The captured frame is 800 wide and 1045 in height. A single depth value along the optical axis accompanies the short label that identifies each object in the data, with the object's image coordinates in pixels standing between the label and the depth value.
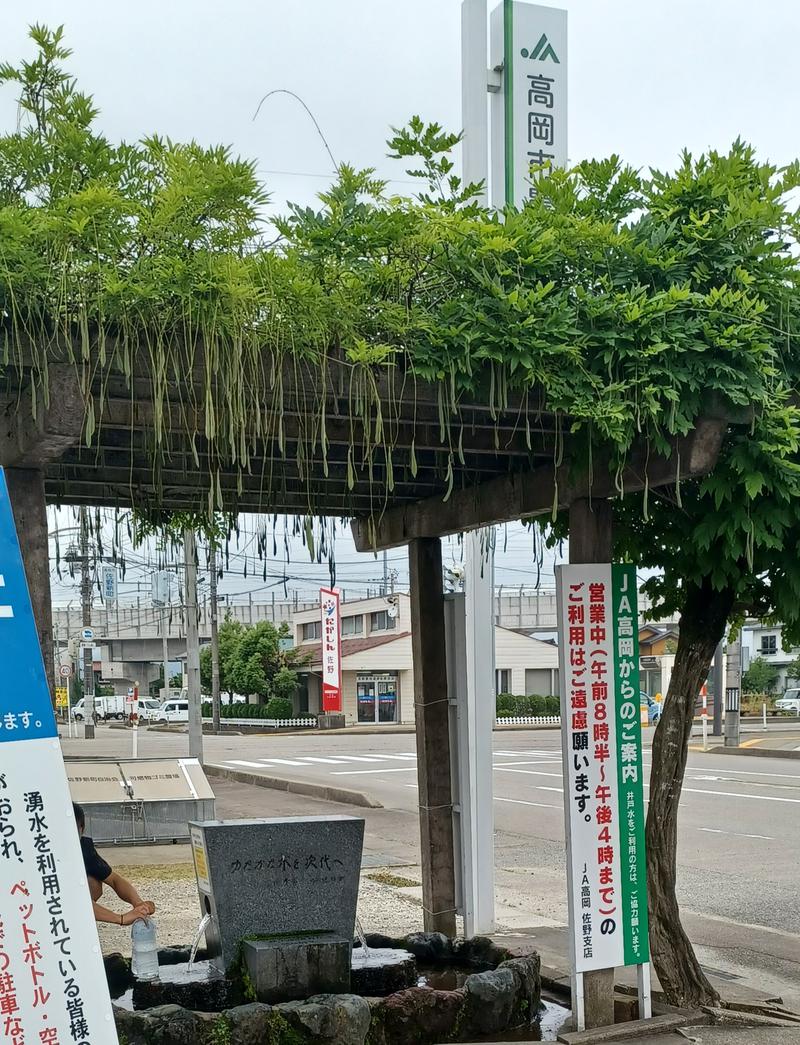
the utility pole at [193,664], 22.59
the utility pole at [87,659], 43.19
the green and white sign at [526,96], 8.89
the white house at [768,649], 75.69
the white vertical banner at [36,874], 3.34
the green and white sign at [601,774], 6.25
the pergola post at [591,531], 6.54
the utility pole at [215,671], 47.78
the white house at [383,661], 55.22
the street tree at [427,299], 4.70
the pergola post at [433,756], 8.10
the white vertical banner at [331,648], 43.09
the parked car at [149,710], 69.12
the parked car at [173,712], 64.79
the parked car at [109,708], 79.19
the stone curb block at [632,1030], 6.04
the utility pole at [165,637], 73.69
